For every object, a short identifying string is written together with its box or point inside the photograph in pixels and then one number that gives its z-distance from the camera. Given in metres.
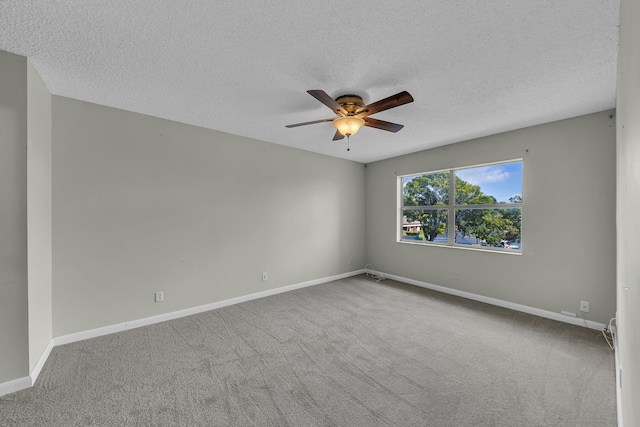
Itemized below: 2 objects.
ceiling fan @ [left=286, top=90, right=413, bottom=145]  2.05
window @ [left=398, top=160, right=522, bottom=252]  3.61
